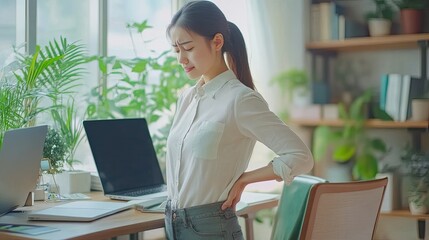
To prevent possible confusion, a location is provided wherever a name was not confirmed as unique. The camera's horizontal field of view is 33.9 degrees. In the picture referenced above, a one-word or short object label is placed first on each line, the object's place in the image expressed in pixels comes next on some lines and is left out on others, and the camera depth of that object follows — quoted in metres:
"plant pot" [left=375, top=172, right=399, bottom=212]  3.37
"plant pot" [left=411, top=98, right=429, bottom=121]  3.28
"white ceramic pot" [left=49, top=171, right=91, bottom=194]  2.79
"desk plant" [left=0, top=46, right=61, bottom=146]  2.48
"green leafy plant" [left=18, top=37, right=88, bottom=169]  2.66
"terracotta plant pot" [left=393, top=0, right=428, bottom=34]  3.32
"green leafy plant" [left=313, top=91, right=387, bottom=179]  3.47
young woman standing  1.98
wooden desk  1.98
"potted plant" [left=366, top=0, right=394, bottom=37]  3.38
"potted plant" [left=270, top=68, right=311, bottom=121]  3.61
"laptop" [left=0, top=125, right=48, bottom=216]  2.11
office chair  2.18
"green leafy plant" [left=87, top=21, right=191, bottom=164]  3.14
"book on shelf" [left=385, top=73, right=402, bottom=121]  3.36
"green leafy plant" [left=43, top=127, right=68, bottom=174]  2.66
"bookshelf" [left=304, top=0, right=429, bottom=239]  3.31
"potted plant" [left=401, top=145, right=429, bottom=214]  3.29
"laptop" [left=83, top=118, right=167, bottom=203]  2.69
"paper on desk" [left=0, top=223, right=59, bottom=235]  2.01
